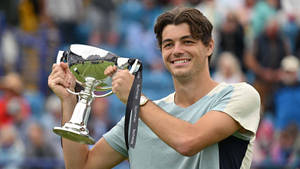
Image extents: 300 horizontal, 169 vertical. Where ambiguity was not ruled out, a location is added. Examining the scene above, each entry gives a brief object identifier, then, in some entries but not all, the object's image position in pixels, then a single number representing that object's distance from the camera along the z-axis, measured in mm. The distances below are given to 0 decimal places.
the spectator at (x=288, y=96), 13794
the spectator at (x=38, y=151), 12604
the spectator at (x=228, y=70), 14596
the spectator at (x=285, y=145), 12380
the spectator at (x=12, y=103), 14132
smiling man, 5249
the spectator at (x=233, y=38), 15686
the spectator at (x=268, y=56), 15134
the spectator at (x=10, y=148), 12673
